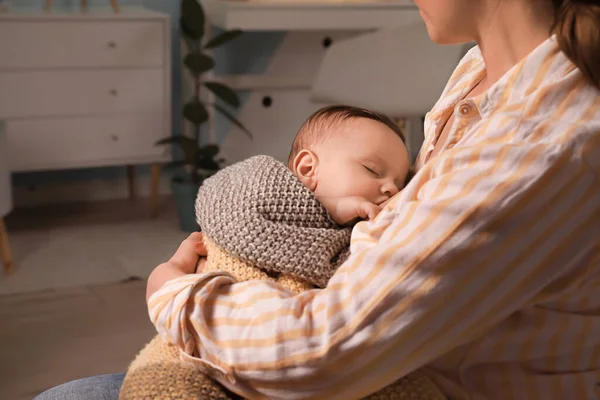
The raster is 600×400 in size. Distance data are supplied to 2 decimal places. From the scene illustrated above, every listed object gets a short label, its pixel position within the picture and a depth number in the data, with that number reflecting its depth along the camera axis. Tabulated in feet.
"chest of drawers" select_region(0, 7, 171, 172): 11.47
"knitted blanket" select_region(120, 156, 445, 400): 2.70
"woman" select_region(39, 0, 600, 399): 2.30
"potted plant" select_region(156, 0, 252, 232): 11.80
